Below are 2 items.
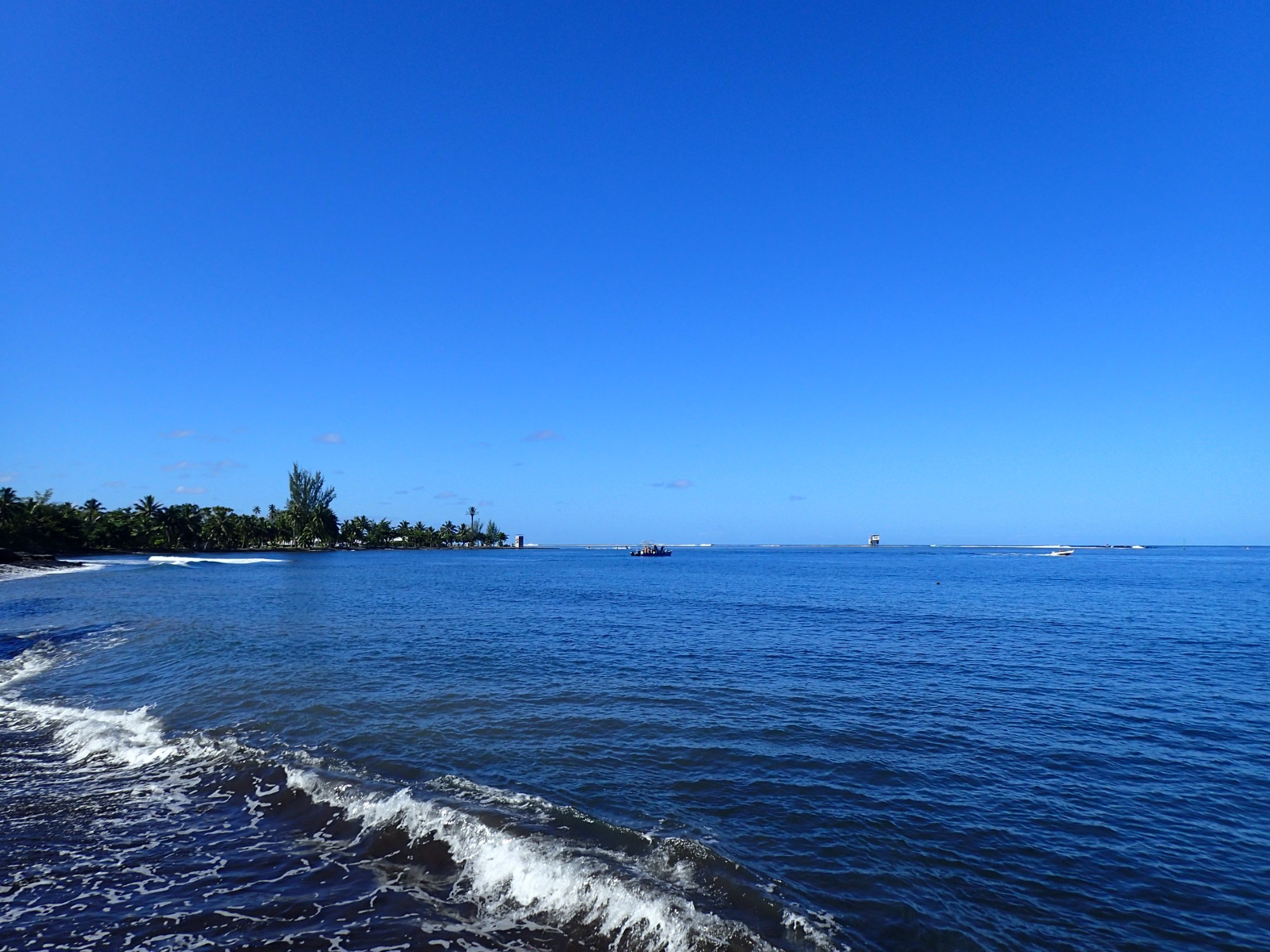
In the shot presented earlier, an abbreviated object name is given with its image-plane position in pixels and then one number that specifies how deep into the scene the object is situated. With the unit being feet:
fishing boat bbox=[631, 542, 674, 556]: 597.19
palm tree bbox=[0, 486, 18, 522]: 312.91
